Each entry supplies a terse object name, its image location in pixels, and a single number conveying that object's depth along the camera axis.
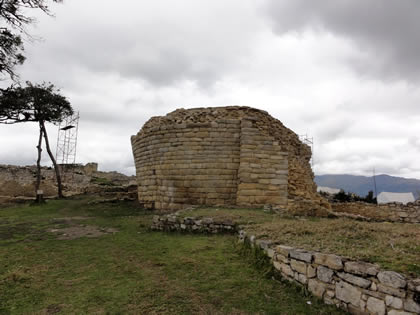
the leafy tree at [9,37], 7.60
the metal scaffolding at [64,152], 28.66
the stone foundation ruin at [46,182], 19.58
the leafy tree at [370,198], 22.34
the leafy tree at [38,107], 16.84
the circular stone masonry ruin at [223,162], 11.00
